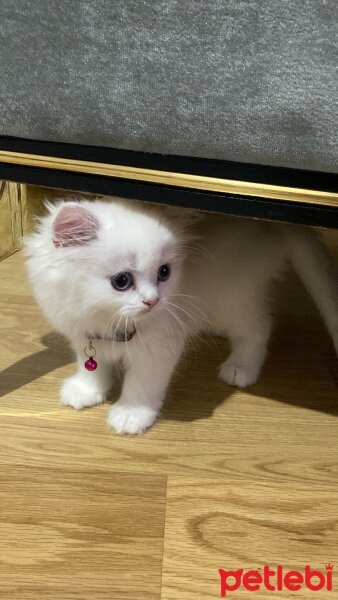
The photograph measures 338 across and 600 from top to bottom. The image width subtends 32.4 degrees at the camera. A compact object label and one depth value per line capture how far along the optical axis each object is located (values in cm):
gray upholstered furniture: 67
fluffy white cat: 85
